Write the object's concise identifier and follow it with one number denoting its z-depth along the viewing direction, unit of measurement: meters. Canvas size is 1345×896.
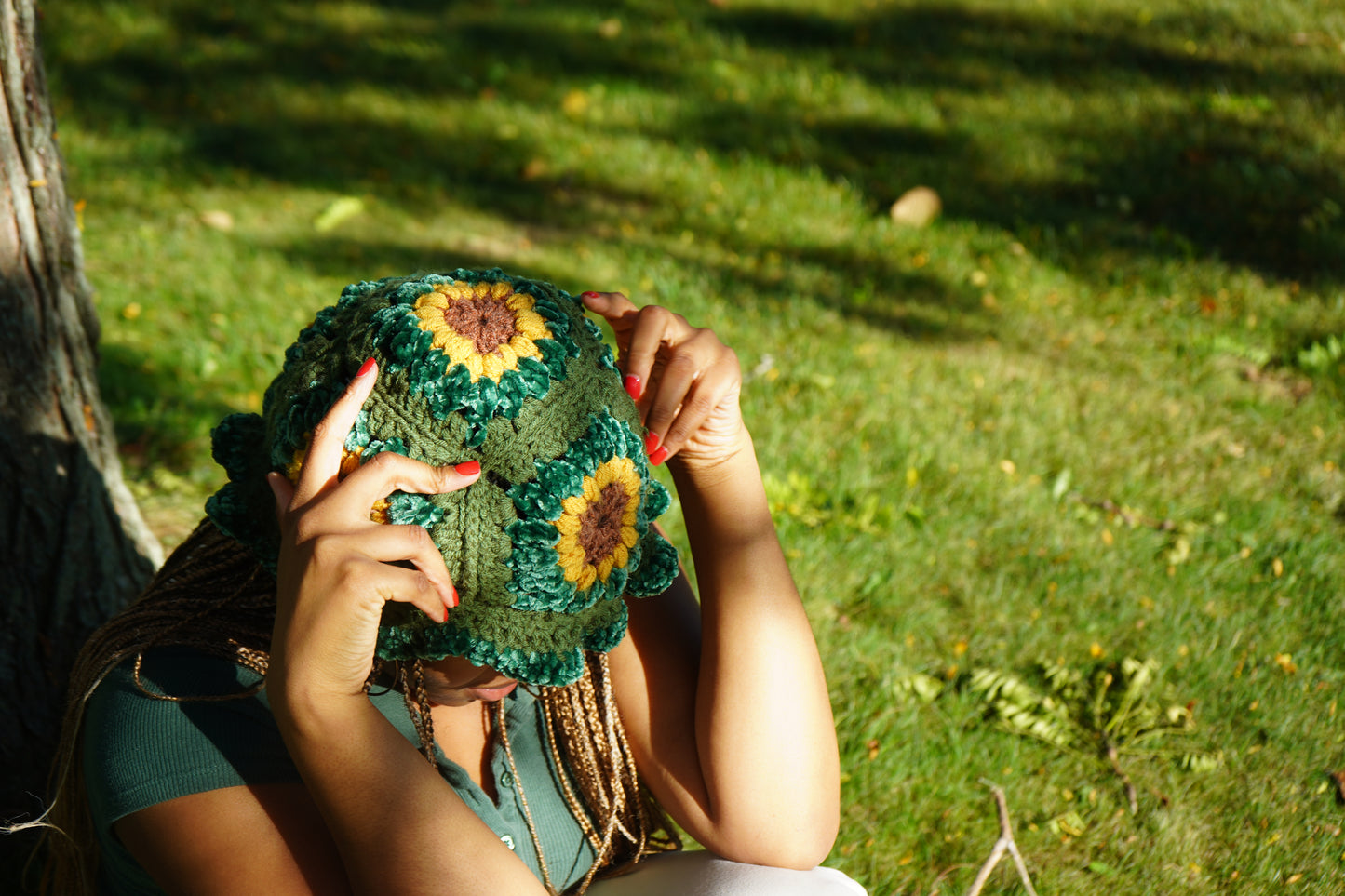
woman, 1.39
